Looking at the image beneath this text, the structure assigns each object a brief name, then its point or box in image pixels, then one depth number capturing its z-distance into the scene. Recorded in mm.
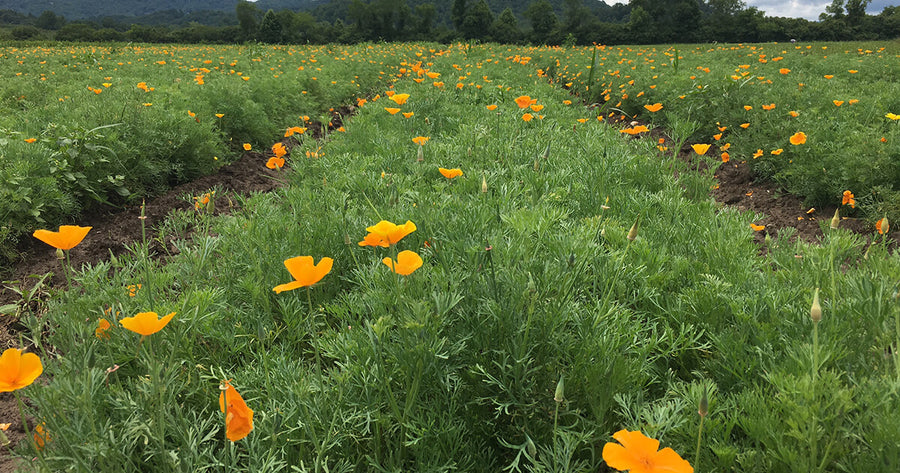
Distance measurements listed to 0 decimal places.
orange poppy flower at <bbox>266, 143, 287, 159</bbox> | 2916
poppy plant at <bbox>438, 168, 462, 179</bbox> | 2002
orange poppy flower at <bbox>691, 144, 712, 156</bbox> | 2797
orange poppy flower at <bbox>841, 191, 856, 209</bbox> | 3177
